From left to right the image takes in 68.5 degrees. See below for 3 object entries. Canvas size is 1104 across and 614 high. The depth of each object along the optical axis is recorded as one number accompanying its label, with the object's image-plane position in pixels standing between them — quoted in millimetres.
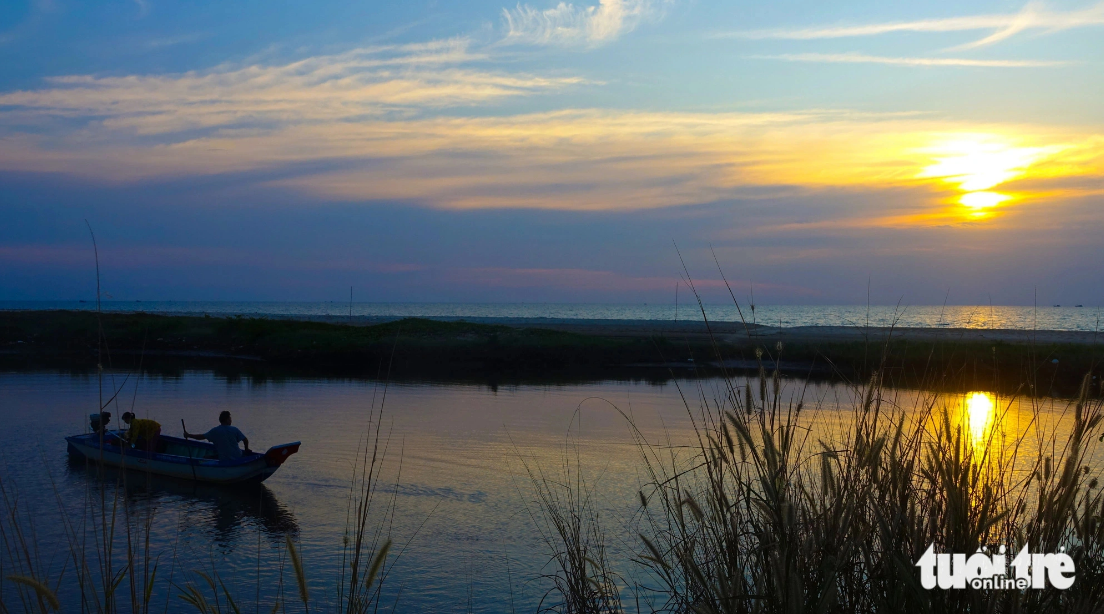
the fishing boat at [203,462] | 13086
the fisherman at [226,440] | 13336
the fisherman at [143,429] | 12677
